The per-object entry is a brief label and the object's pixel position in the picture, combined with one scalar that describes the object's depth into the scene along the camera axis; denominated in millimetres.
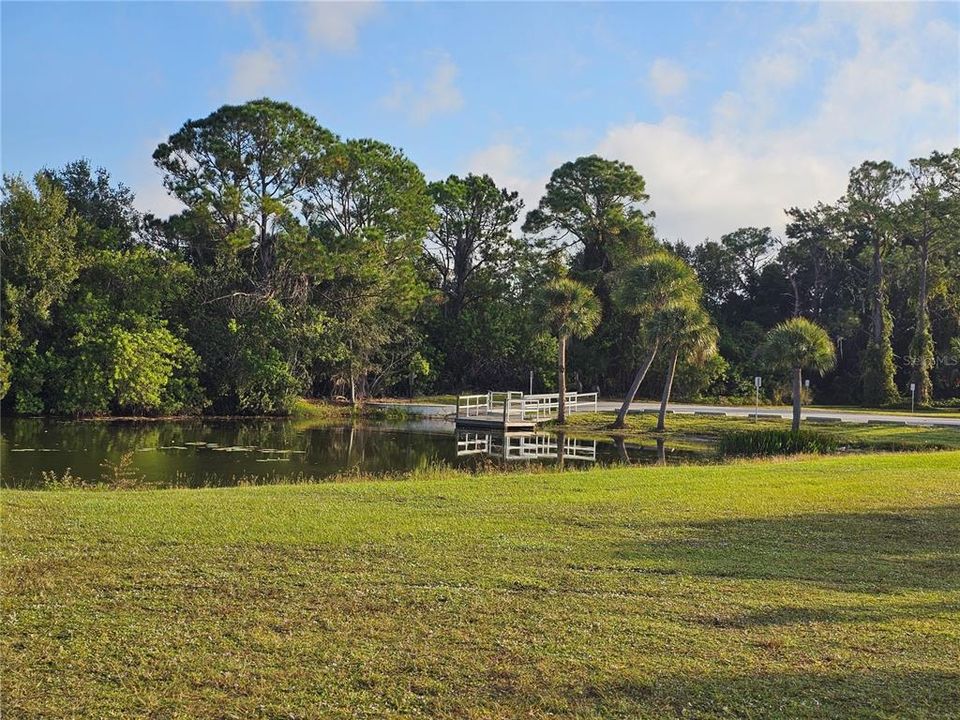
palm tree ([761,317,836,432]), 29688
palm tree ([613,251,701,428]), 33562
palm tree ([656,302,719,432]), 32844
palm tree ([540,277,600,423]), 36281
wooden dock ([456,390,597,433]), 33938
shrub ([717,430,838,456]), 26047
